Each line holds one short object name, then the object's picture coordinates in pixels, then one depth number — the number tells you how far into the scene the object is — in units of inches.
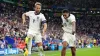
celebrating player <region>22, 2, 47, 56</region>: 470.6
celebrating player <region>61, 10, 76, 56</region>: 494.3
